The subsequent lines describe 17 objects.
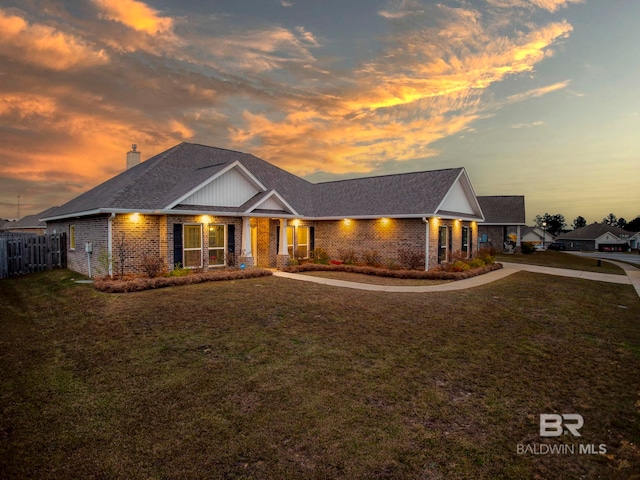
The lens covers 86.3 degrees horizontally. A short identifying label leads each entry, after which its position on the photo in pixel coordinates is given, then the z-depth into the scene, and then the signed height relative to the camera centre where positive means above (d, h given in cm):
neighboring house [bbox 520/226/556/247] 8864 -140
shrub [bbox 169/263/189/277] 1495 -176
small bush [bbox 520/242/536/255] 3838 -217
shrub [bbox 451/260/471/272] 1869 -203
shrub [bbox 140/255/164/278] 1409 -139
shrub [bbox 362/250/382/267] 2056 -166
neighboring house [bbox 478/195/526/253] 4038 +69
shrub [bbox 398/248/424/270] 1900 -158
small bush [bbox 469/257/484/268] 2071 -204
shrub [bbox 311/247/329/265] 2191 -164
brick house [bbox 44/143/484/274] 1581 +84
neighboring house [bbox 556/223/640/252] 7994 -236
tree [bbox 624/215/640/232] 9849 +92
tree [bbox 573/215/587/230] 16277 +354
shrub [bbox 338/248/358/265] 2143 -158
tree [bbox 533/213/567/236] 13135 +313
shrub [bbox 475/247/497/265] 2258 -178
